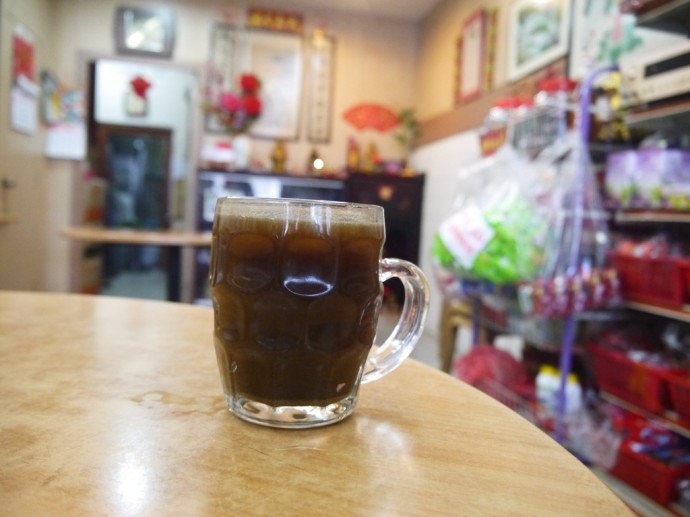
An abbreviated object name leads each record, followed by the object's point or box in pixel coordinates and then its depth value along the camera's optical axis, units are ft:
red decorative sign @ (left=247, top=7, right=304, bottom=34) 18.43
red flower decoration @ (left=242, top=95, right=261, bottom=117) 16.67
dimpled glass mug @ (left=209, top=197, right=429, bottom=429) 1.61
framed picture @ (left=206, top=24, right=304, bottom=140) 18.43
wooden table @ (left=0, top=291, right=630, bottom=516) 1.09
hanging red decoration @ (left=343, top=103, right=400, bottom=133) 19.38
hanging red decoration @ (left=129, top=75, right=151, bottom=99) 17.54
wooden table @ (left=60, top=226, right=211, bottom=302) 10.38
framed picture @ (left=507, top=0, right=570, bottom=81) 10.79
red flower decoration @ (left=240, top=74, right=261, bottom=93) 16.65
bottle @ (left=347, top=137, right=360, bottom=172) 18.86
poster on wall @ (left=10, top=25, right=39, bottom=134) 15.19
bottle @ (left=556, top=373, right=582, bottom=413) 7.19
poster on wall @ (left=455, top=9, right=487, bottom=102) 14.42
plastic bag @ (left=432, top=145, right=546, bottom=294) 6.49
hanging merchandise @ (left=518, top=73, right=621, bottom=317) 6.57
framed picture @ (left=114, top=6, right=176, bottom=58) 18.15
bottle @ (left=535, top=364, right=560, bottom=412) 7.27
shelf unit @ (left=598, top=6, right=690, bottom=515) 6.03
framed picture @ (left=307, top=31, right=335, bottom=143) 19.02
